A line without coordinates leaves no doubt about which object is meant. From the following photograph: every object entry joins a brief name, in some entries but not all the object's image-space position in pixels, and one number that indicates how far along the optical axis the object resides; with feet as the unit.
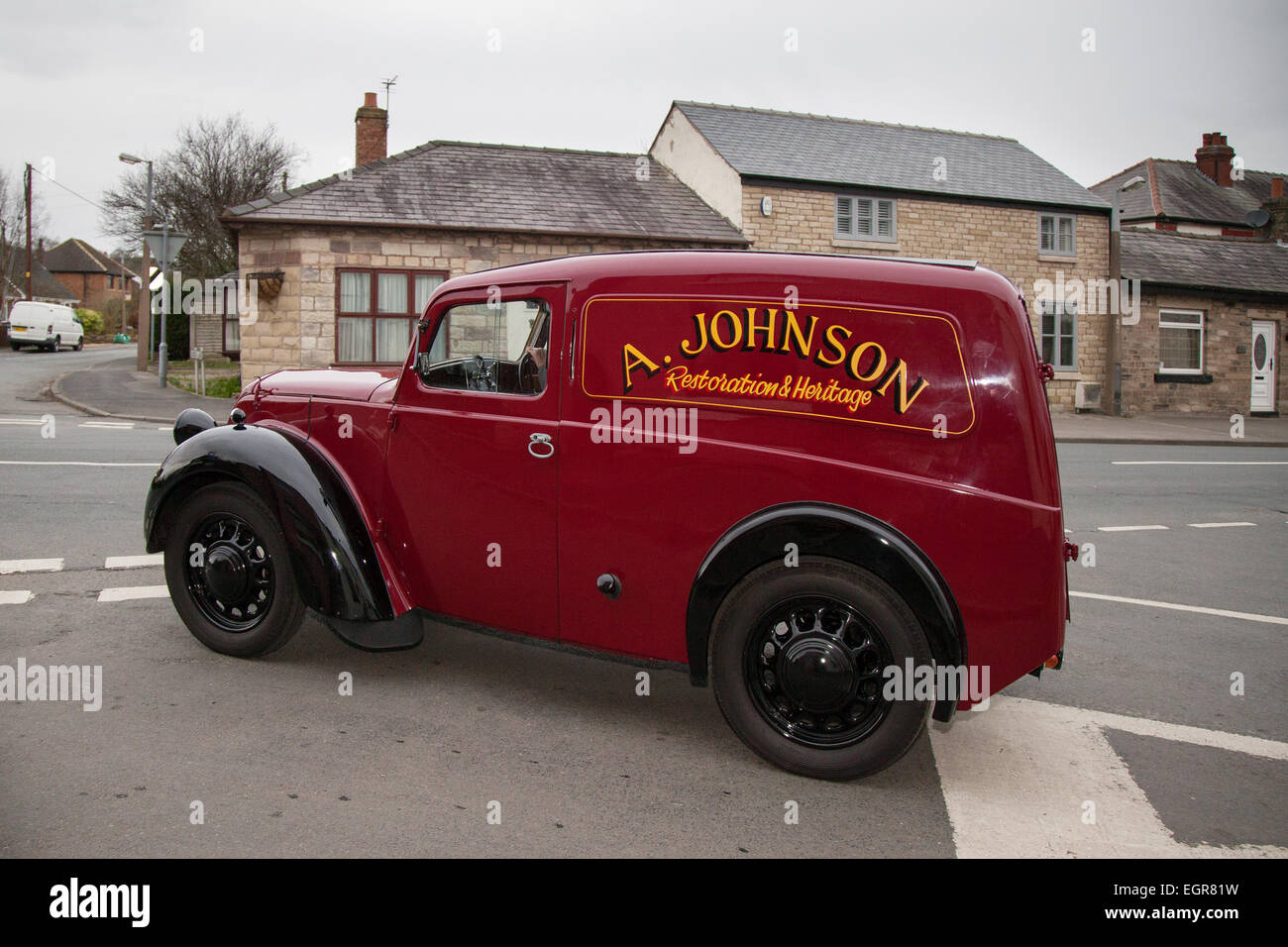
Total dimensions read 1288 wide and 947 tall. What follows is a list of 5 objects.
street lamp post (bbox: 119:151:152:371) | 91.91
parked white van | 140.56
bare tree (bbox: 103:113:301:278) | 142.00
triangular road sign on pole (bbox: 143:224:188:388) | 66.85
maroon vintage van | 11.14
